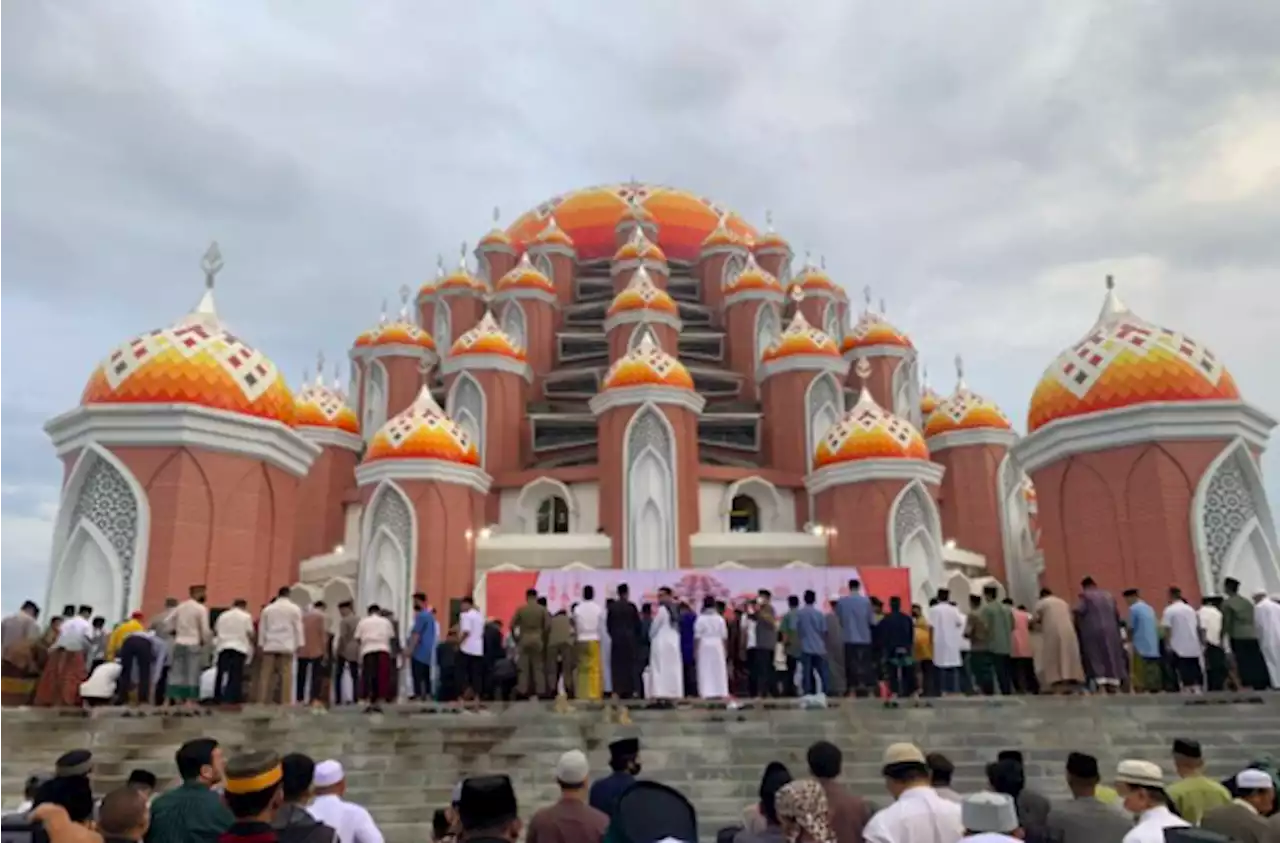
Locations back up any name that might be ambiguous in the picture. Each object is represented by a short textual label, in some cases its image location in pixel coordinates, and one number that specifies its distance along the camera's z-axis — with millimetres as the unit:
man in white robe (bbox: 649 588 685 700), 12430
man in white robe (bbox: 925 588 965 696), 12781
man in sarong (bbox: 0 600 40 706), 11633
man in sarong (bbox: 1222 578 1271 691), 11703
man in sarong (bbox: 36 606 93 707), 11625
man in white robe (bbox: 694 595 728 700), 12375
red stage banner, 18578
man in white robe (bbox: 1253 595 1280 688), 11508
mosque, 15789
